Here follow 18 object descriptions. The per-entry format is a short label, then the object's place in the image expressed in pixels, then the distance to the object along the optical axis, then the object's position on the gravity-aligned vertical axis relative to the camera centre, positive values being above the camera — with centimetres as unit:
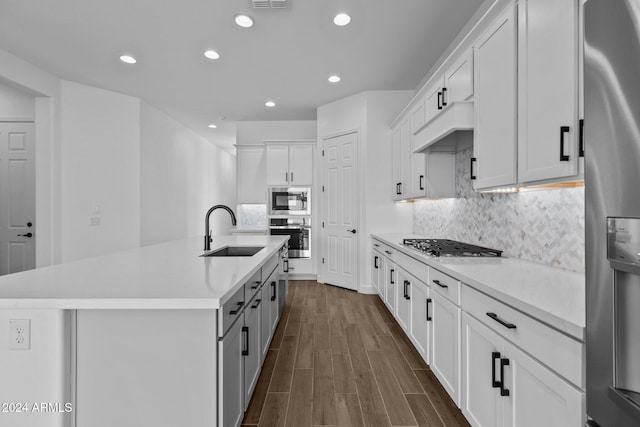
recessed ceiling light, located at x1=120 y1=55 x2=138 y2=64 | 355 +187
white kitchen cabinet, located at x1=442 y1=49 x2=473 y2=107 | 210 +103
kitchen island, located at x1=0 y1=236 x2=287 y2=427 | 113 -55
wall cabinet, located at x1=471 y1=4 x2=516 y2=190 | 163 +65
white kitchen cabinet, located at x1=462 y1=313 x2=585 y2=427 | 94 -66
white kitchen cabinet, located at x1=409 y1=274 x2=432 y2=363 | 209 -79
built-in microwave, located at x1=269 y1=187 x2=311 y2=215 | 527 +22
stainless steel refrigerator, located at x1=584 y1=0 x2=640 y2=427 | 69 +1
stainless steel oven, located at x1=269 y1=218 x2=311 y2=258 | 525 -35
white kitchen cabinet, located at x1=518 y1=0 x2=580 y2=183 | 124 +57
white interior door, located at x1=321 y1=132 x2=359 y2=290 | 459 +4
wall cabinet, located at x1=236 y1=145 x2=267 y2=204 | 596 +81
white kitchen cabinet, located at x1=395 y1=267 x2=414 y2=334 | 254 -78
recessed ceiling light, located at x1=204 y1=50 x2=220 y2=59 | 340 +185
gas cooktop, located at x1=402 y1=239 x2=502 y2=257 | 208 -27
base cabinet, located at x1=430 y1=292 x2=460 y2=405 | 165 -79
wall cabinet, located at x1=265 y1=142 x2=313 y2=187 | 534 +89
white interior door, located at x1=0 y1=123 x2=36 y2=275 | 417 +21
